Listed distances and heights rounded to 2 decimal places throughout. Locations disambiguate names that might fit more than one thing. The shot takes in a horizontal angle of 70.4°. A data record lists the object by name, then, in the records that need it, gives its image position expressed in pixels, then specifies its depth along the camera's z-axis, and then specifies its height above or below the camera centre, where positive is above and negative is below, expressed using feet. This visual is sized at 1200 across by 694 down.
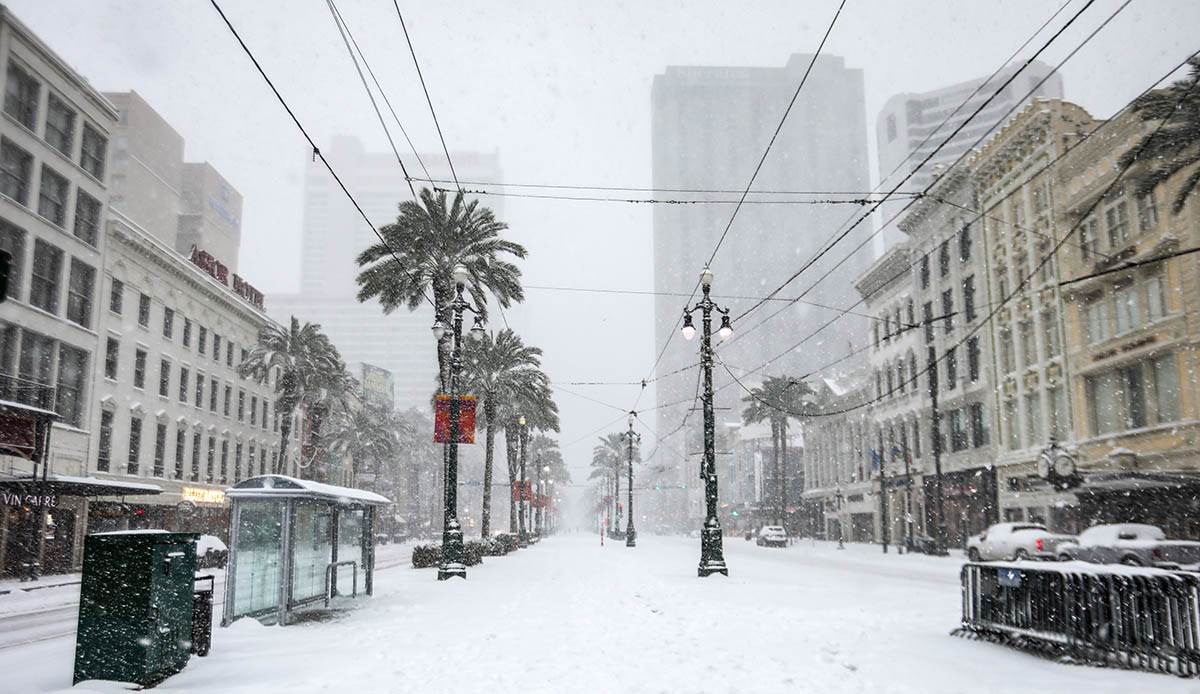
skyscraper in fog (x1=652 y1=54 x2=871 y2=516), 461.78 -0.08
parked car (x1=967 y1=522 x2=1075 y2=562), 89.15 -7.10
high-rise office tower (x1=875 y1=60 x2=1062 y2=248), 578.66 +260.92
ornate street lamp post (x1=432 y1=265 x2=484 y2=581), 73.41 +0.05
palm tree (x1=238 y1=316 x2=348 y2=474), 167.22 +22.45
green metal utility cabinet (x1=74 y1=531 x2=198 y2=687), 26.58 -4.22
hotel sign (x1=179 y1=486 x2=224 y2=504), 151.14 -3.29
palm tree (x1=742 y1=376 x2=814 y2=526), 206.44 +18.15
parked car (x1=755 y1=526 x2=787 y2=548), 182.13 -12.67
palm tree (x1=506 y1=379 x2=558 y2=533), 152.97 +12.78
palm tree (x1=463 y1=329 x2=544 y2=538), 144.15 +18.30
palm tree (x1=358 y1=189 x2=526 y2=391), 95.55 +25.94
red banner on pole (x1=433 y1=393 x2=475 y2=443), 78.23 +5.31
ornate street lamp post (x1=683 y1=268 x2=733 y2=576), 74.90 +1.27
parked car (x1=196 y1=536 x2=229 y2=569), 103.04 -9.17
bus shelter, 40.55 -3.51
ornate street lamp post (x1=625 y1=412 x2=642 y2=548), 170.81 -11.48
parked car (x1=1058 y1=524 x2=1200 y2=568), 71.26 -6.02
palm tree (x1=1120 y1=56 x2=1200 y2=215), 68.85 +28.46
